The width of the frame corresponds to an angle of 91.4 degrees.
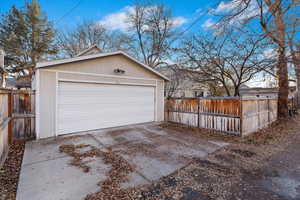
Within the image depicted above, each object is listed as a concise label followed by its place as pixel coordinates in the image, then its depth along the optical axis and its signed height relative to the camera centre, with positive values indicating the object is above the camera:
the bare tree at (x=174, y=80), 10.52 +1.50
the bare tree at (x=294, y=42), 6.52 +2.64
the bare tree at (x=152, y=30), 14.78 +7.20
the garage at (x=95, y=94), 5.11 +0.22
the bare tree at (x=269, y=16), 6.57 +3.94
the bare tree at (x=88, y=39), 16.39 +6.95
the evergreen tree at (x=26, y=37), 14.25 +6.31
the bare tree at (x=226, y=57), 7.38 +2.35
